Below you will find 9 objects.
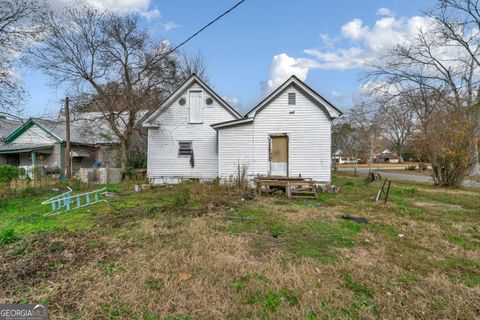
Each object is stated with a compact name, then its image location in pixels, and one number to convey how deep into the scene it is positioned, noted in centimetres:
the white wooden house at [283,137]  1279
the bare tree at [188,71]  2772
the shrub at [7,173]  1135
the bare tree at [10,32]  978
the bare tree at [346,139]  4236
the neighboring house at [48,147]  2147
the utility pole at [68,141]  1750
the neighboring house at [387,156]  7771
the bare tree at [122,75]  1706
